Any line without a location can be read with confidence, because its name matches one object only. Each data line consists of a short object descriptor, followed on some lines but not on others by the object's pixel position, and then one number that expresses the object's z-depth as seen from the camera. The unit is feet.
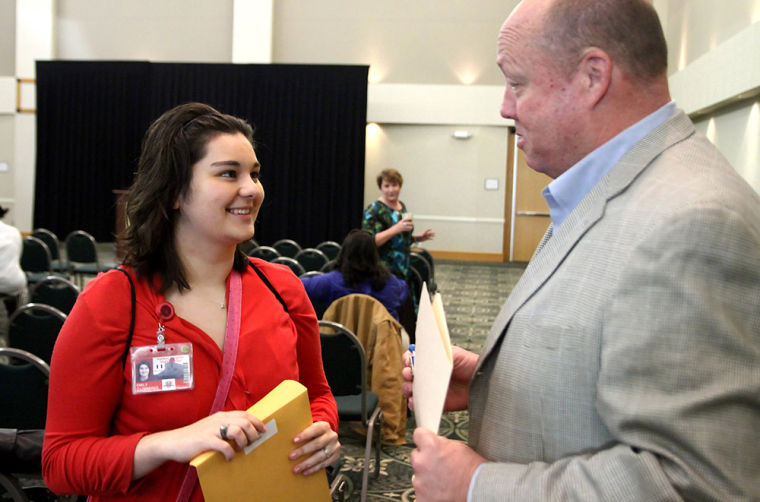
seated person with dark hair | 13.03
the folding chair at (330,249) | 25.45
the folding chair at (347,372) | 10.61
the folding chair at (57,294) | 13.46
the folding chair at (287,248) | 24.79
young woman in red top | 4.24
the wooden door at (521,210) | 42.96
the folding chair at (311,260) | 20.22
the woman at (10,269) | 15.72
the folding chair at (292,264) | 16.97
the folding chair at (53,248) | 24.59
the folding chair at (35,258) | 21.45
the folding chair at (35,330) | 10.66
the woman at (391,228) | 18.26
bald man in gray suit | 2.51
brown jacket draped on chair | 11.56
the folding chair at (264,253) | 21.54
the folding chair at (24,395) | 7.78
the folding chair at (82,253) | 24.06
